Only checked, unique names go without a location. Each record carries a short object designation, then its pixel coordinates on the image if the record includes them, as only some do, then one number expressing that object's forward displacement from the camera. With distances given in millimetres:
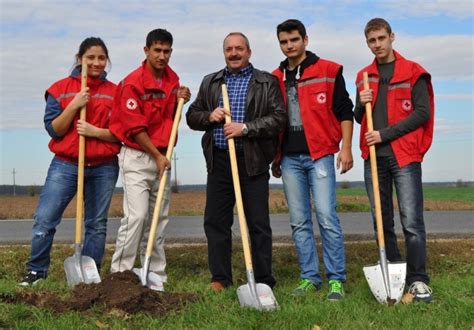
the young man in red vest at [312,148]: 5031
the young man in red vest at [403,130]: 4926
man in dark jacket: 5074
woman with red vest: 5391
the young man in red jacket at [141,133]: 5105
